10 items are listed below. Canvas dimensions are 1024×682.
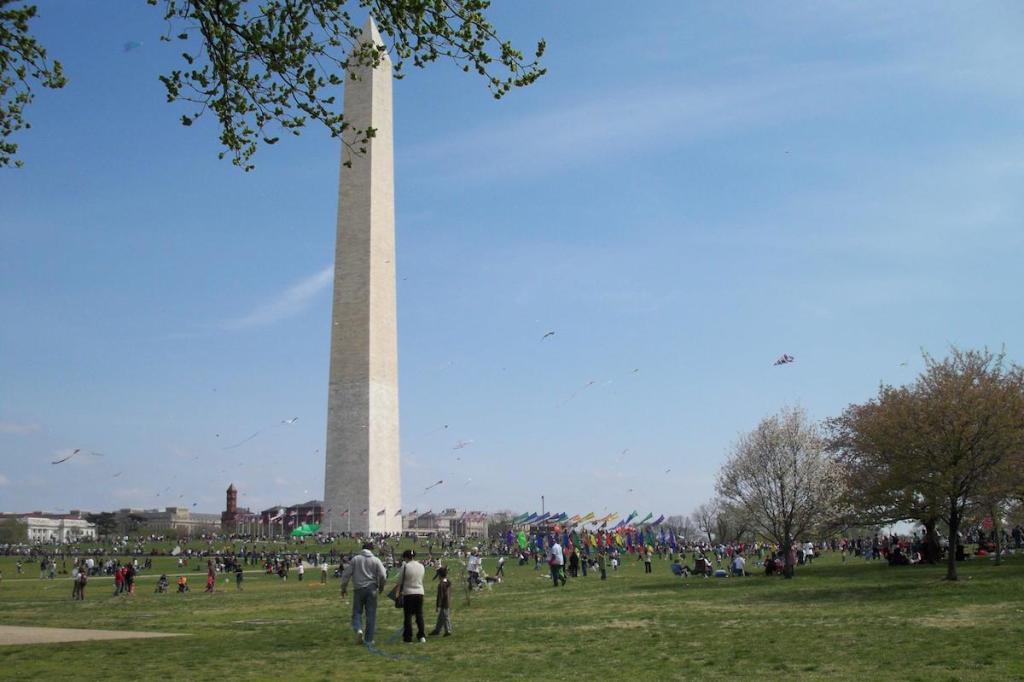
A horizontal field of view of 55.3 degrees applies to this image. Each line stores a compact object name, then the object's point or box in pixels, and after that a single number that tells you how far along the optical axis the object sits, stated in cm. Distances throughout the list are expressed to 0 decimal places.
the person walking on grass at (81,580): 3198
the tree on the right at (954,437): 2555
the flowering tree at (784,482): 3562
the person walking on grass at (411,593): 1373
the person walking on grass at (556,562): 3000
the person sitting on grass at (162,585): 3625
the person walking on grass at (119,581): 3422
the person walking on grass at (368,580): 1364
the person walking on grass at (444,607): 1481
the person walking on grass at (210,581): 3509
